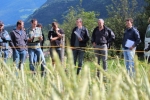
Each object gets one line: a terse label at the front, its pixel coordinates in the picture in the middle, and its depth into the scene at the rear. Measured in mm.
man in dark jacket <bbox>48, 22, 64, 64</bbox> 13159
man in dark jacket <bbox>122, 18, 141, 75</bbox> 11794
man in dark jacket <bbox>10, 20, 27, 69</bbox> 12841
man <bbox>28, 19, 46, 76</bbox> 12912
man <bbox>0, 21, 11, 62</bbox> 12818
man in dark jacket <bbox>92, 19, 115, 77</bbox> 12441
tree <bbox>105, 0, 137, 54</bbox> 42455
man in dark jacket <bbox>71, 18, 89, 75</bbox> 13045
